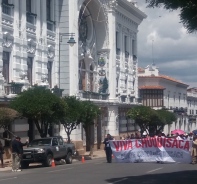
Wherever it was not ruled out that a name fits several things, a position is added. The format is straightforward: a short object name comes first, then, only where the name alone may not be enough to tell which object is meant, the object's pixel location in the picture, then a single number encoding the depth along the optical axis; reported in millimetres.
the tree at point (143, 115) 59844
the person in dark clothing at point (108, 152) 36350
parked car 34062
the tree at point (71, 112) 42016
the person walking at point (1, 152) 34156
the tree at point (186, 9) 17938
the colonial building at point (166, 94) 82500
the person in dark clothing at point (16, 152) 31688
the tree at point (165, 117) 65000
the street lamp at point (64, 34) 47938
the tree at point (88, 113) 43253
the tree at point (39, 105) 36812
